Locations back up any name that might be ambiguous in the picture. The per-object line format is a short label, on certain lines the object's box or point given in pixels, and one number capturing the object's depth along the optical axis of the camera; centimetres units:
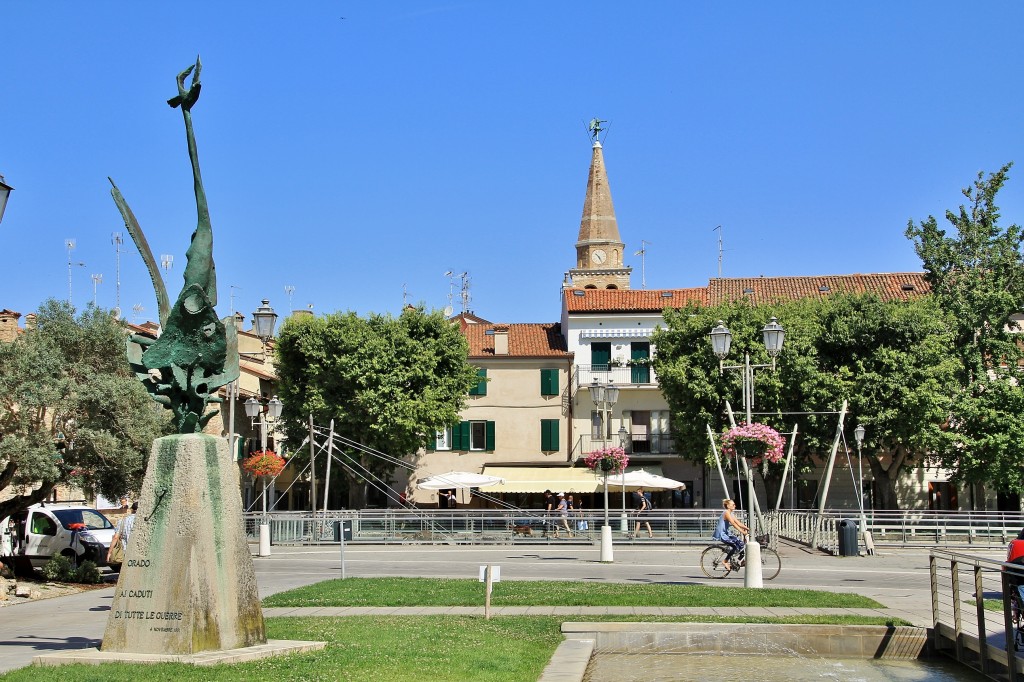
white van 2666
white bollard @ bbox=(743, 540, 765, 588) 1952
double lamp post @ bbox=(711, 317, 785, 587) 2492
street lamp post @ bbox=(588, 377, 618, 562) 3550
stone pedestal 1082
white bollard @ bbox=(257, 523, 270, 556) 3209
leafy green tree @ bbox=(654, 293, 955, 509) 4703
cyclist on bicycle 2236
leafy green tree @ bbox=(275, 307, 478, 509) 5109
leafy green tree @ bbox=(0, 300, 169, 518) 2241
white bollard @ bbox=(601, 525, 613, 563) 2862
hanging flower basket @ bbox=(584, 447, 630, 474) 3522
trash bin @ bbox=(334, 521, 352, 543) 3759
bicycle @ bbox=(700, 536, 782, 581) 2273
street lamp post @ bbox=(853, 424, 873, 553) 3161
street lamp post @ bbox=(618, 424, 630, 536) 3619
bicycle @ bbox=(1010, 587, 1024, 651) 1127
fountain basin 1341
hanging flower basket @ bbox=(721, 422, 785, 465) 2456
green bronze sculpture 1172
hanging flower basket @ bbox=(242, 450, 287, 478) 4925
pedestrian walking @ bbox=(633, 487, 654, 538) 3648
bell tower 7919
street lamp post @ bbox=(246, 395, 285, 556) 3212
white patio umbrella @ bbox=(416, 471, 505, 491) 4494
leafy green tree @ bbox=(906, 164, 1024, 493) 4703
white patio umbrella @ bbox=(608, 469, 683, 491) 4488
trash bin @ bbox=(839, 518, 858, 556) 3084
